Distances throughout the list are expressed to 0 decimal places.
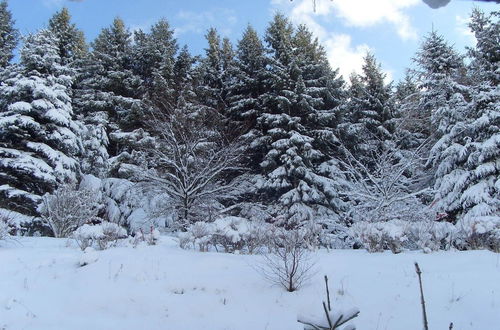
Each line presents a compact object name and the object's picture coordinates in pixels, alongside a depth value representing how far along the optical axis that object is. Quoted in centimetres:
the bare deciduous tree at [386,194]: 1516
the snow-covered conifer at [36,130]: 1612
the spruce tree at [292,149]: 1808
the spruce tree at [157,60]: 2143
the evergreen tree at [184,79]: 2078
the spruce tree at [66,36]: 2504
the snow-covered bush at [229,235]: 953
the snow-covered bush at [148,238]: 1013
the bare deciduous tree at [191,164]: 1639
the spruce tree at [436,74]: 1762
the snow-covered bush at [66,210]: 1287
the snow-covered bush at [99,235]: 962
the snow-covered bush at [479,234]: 859
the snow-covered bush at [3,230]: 997
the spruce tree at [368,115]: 2061
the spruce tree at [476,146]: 1420
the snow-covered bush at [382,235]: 905
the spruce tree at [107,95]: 2109
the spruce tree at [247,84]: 2217
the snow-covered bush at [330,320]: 235
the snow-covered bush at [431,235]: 897
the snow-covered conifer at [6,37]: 2432
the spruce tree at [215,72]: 2295
